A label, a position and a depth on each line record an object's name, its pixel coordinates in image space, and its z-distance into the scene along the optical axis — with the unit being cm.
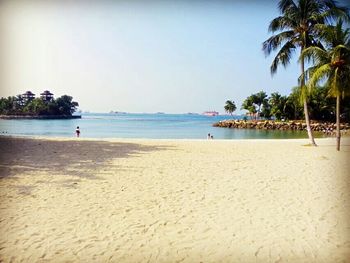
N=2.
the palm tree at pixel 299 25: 1077
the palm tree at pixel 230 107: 6994
